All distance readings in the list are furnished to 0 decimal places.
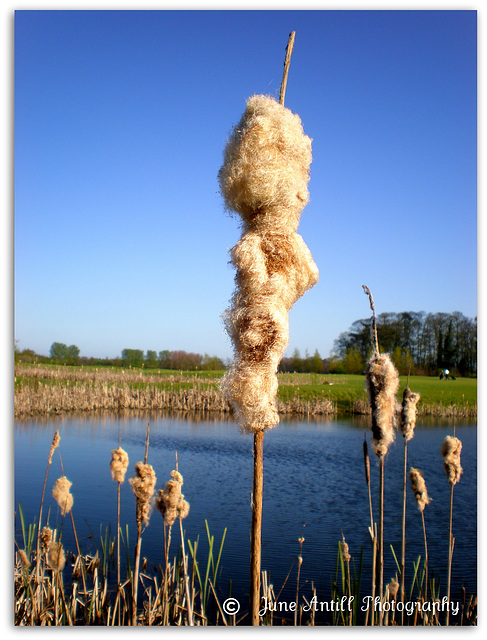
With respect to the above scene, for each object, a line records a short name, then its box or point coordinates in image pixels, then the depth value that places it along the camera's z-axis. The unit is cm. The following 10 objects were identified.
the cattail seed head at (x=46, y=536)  316
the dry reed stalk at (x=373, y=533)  253
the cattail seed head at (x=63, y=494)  279
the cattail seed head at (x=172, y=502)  261
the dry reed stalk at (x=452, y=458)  290
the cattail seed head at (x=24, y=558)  294
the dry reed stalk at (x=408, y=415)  288
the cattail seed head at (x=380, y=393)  248
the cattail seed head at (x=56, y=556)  292
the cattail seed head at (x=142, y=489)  246
